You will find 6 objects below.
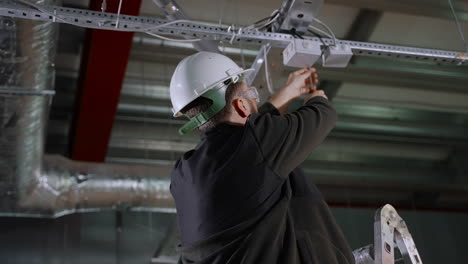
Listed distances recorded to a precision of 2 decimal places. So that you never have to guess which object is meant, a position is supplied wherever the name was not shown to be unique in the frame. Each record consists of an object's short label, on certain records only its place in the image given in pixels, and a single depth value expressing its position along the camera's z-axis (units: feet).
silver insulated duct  7.98
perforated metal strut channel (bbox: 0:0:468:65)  6.26
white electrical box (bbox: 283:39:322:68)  6.97
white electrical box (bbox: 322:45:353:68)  7.15
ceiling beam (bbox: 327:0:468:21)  11.23
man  4.35
